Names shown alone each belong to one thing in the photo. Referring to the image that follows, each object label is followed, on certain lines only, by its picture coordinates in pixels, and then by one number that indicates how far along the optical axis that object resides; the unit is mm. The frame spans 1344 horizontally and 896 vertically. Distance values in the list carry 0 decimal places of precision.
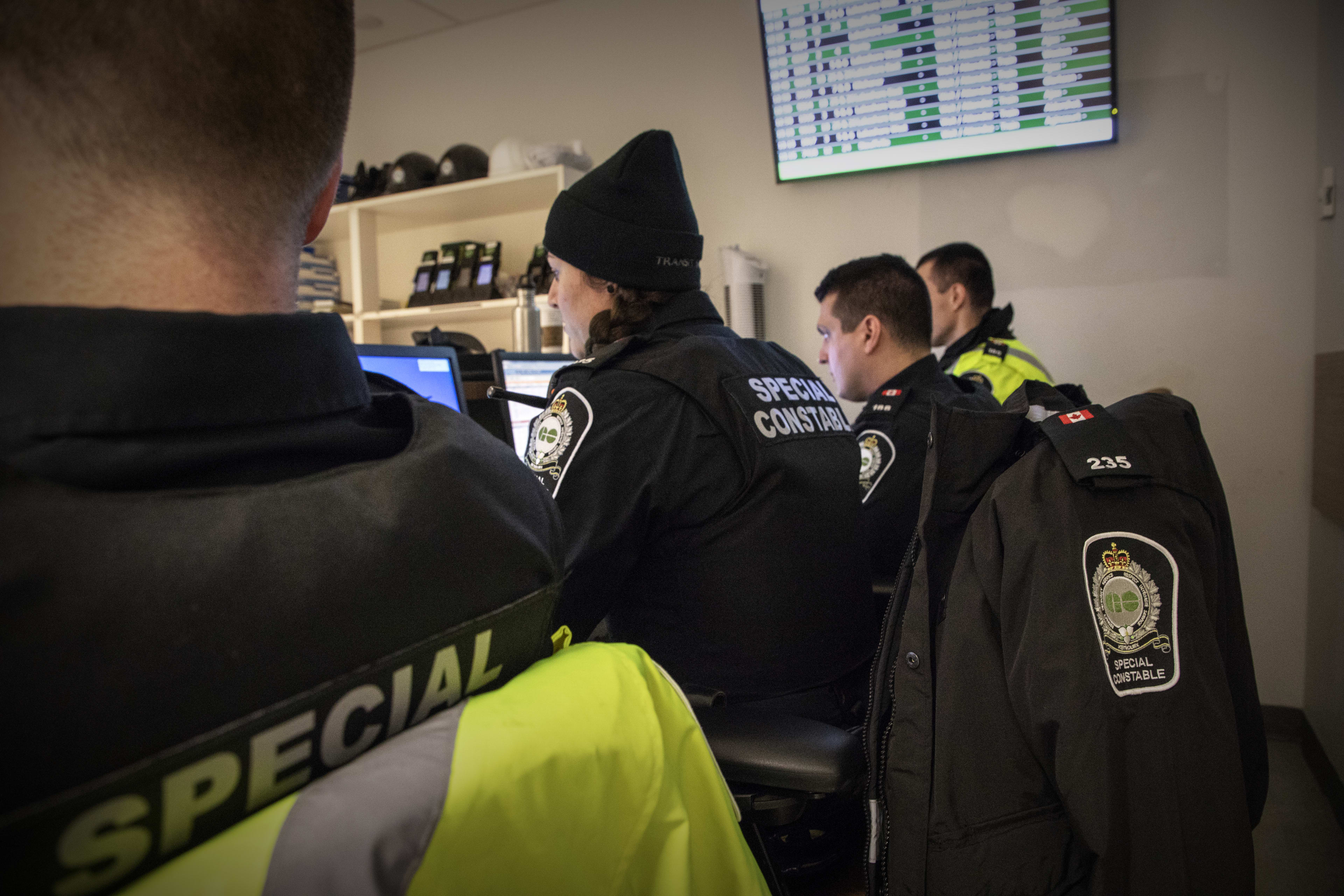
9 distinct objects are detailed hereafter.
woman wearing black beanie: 1039
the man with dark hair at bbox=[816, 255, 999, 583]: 1770
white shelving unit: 3219
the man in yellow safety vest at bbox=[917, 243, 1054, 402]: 2459
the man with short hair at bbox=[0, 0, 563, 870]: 286
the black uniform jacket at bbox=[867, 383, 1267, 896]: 730
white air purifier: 2934
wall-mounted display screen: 2514
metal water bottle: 2561
